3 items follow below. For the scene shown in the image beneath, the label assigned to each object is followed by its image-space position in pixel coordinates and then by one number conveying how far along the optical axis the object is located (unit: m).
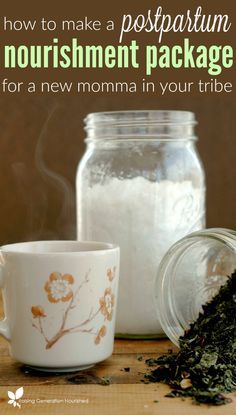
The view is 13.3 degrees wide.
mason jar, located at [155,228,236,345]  0.69
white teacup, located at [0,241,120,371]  0.62
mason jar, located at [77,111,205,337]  0.73
